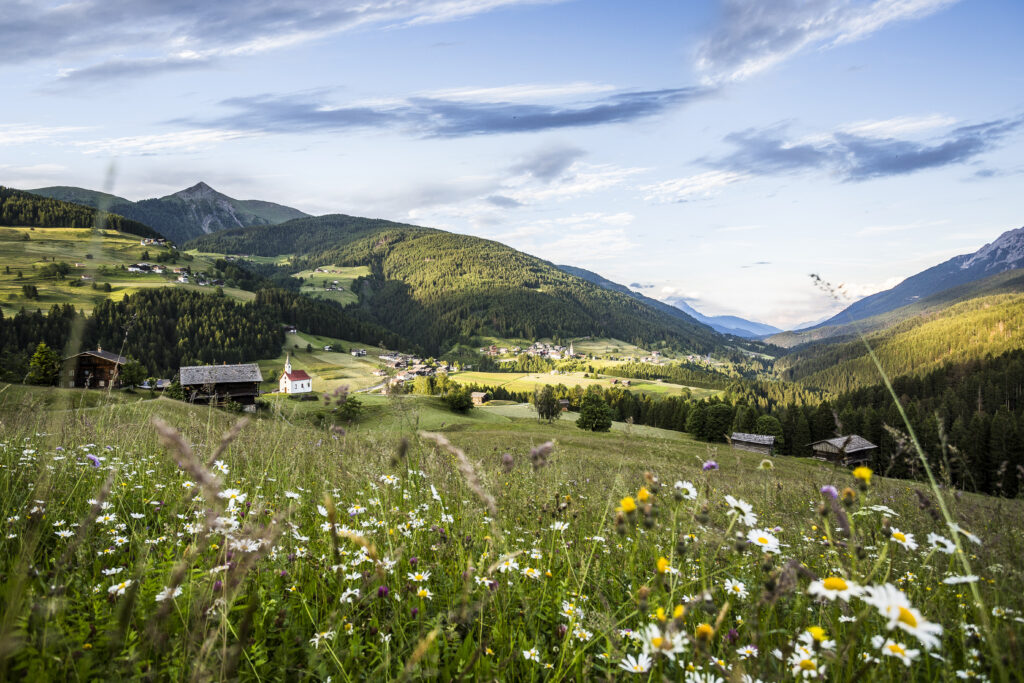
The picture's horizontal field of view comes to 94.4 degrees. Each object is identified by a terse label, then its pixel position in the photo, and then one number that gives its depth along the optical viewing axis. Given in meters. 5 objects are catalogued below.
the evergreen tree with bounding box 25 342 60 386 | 48.97
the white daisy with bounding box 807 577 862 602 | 1.72
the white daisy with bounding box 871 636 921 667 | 1.77
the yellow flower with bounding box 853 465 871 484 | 2.26
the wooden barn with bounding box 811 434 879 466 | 56.25
